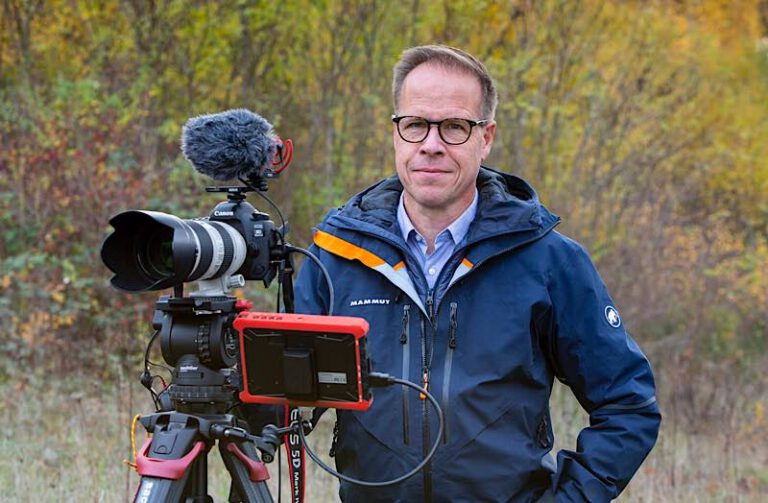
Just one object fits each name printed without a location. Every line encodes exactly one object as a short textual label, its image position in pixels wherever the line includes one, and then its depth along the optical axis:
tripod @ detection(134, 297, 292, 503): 2.26
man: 2.43
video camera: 2.15
